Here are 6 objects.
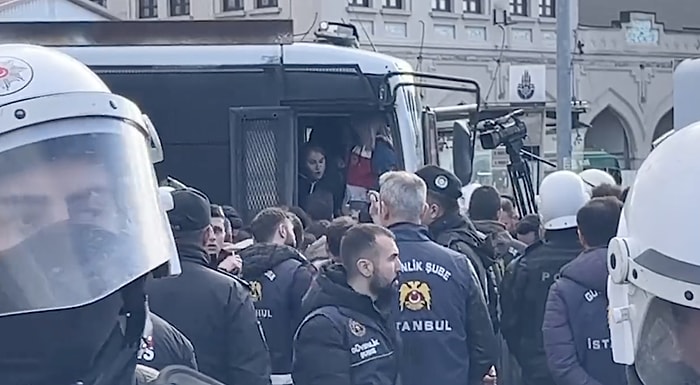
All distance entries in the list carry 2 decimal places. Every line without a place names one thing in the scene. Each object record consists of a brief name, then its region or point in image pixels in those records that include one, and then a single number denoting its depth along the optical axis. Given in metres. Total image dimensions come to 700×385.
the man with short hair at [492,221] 9.07
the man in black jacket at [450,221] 7.34
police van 10.50
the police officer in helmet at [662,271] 2.78
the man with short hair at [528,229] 9.77
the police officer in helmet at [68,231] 2.85
